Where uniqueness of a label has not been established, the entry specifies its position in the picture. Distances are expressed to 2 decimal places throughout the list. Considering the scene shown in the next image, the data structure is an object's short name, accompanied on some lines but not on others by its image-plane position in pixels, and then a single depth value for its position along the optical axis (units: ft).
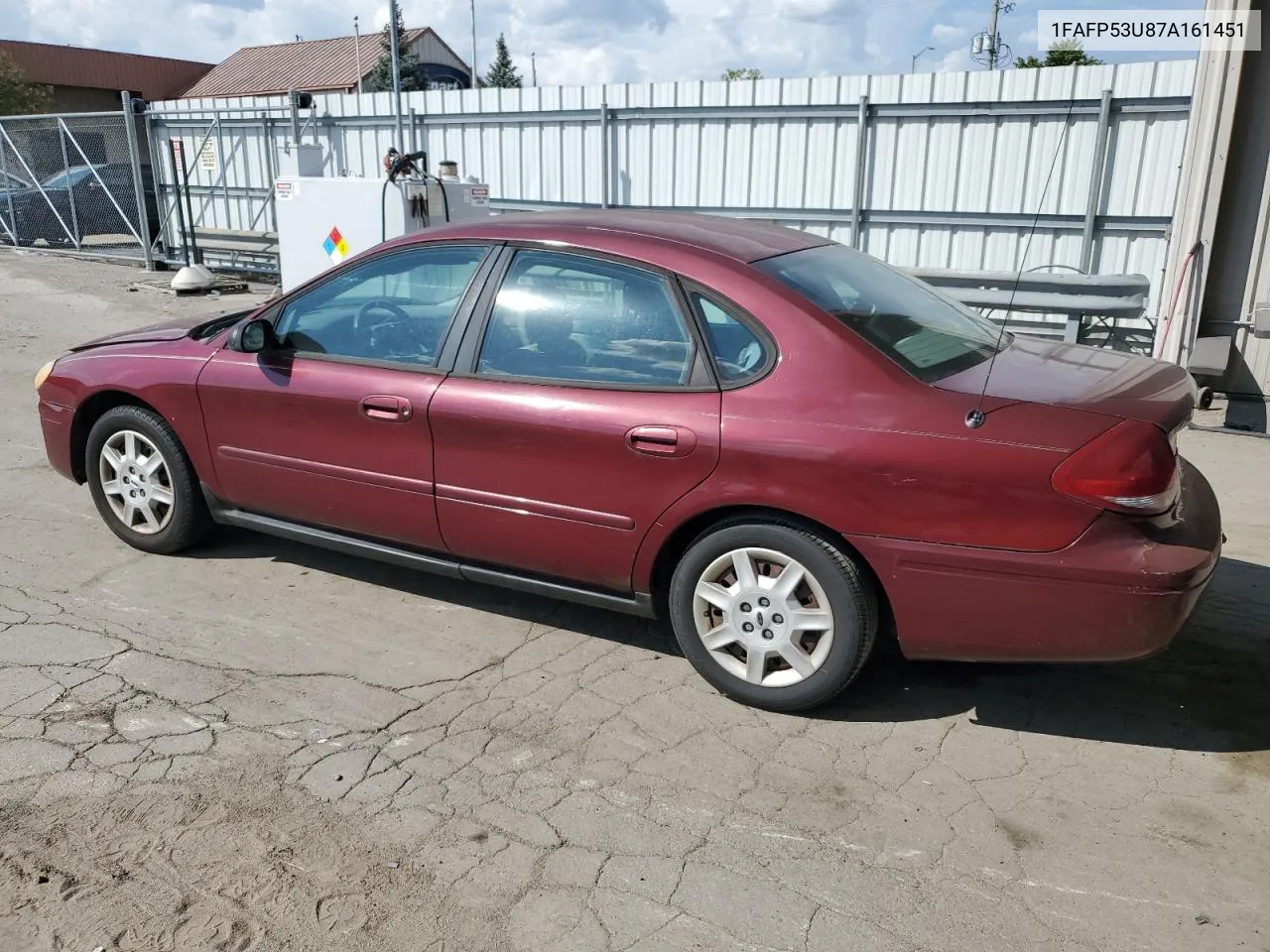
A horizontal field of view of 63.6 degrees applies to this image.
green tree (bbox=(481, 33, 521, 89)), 274.36
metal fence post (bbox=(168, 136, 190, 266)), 49.49
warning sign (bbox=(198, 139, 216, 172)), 52.49
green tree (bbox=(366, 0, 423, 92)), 163.94
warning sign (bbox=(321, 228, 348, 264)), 33.06
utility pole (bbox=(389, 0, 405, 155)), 44.73
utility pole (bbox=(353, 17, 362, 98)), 159.58
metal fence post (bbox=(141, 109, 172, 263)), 53.16
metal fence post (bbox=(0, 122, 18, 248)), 60.49
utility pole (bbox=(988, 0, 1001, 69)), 55.49
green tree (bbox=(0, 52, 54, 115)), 114.83
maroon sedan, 10.12
